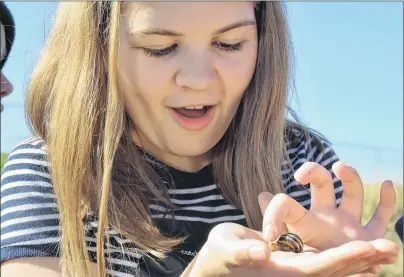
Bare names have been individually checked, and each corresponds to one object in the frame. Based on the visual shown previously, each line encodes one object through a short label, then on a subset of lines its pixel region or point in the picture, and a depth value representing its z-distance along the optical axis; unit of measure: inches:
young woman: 30.4
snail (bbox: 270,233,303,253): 24.9
